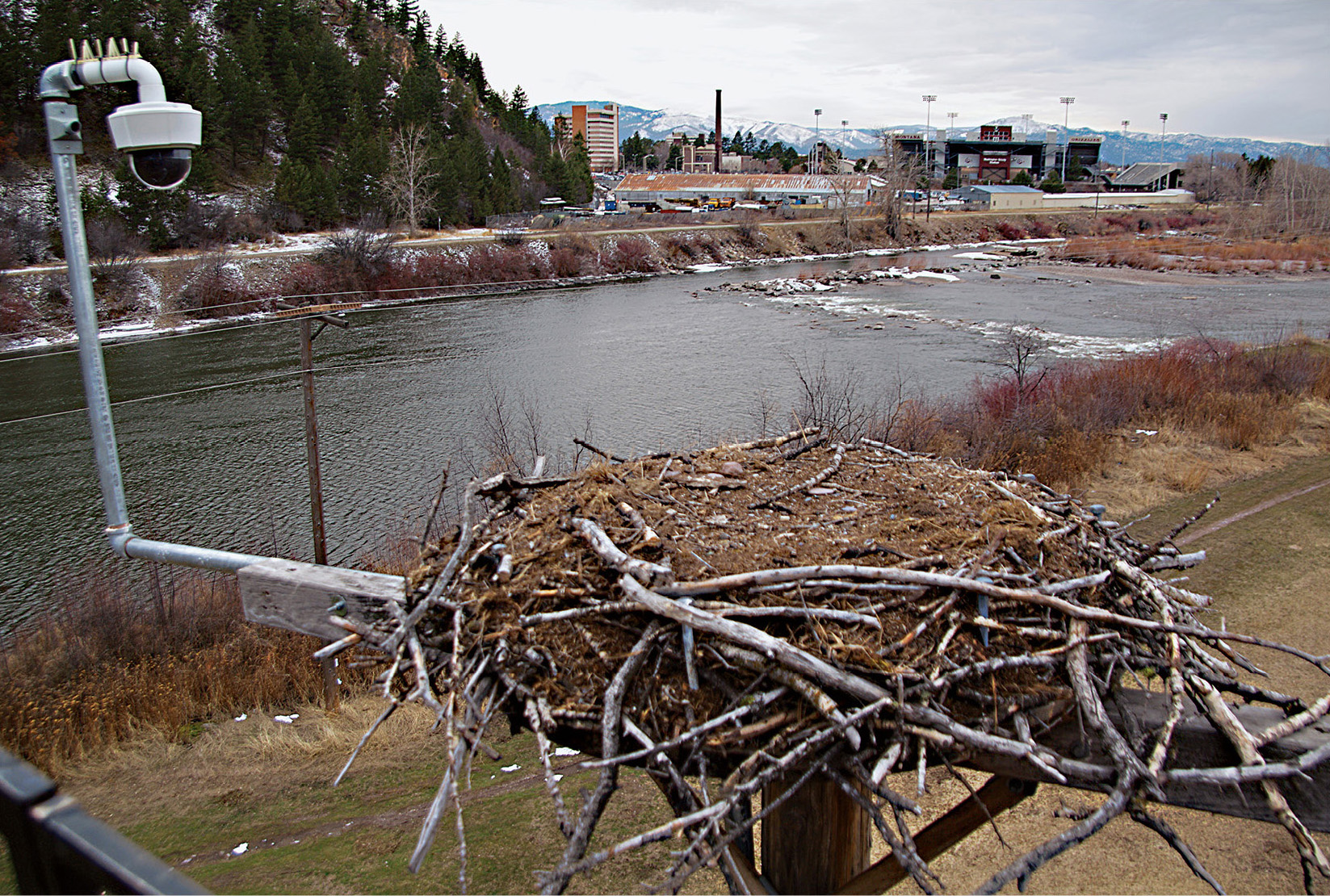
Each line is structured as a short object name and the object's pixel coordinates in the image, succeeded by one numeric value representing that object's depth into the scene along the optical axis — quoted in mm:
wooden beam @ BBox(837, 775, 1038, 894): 3301
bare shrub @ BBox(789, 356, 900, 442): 16812
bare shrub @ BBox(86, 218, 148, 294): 38406
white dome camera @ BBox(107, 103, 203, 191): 5598
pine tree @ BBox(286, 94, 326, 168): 67375
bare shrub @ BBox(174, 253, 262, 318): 39312
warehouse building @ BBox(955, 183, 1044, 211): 107000
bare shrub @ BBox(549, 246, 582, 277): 53812
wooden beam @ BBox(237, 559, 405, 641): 3133
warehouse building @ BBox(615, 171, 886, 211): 103944
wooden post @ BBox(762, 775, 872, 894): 3389
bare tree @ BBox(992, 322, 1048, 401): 20811
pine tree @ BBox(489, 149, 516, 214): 72125
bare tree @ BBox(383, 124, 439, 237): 60281
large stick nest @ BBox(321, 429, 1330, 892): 2494
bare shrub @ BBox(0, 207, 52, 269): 39312
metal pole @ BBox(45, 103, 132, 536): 5734
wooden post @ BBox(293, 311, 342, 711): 8422
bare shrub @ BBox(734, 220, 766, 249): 68688
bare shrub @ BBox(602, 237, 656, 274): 57406
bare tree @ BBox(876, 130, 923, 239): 79625
